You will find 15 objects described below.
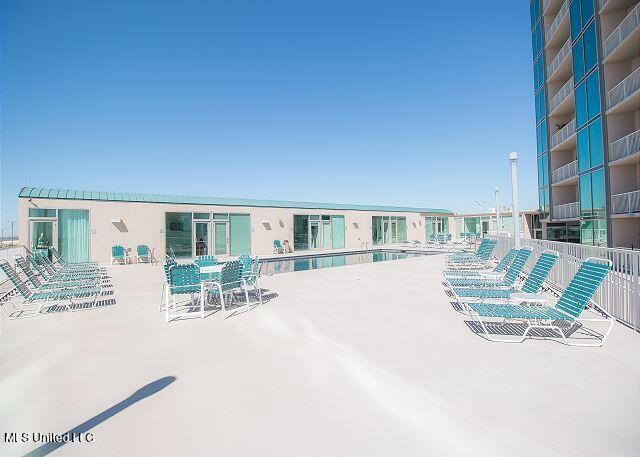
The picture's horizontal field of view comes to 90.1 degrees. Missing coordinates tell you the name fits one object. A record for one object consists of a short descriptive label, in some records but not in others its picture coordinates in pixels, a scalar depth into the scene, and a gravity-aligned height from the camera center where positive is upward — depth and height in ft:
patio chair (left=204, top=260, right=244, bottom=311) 18.44 -2.69
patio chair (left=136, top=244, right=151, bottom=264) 46.55 -2.34
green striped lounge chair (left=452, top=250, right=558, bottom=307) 16.60 -3.32
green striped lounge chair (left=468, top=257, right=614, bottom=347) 12.75 -3.57
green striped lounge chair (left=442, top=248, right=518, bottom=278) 23.57 -3.32
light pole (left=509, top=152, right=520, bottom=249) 30.99 +3.91
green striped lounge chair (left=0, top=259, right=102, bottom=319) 18.49 -3.93
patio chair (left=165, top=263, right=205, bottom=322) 17.94 -2.66
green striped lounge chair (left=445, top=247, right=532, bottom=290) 19.71 -3.37
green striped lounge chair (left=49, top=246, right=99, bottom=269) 33.09 -2.60
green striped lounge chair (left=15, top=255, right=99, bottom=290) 21.92 -3.02
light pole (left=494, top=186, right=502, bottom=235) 52.80 +4.41
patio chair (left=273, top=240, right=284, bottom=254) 61.16 -2.51
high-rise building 40.65 +15.80
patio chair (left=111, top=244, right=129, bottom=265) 44.45 -2.28
